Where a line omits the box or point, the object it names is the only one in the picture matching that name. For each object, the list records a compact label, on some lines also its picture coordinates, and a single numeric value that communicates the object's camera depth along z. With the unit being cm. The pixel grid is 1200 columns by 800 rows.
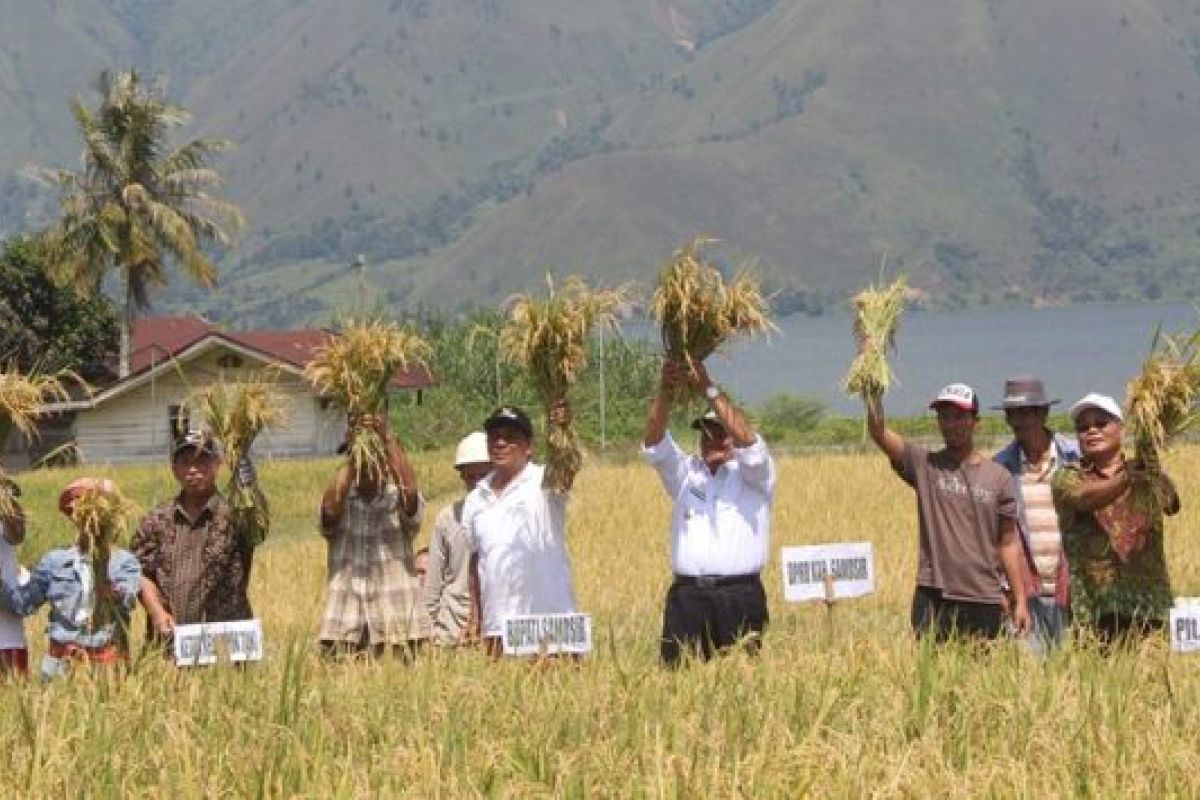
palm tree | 5366
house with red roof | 4488
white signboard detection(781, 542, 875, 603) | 930
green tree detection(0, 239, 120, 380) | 5016
